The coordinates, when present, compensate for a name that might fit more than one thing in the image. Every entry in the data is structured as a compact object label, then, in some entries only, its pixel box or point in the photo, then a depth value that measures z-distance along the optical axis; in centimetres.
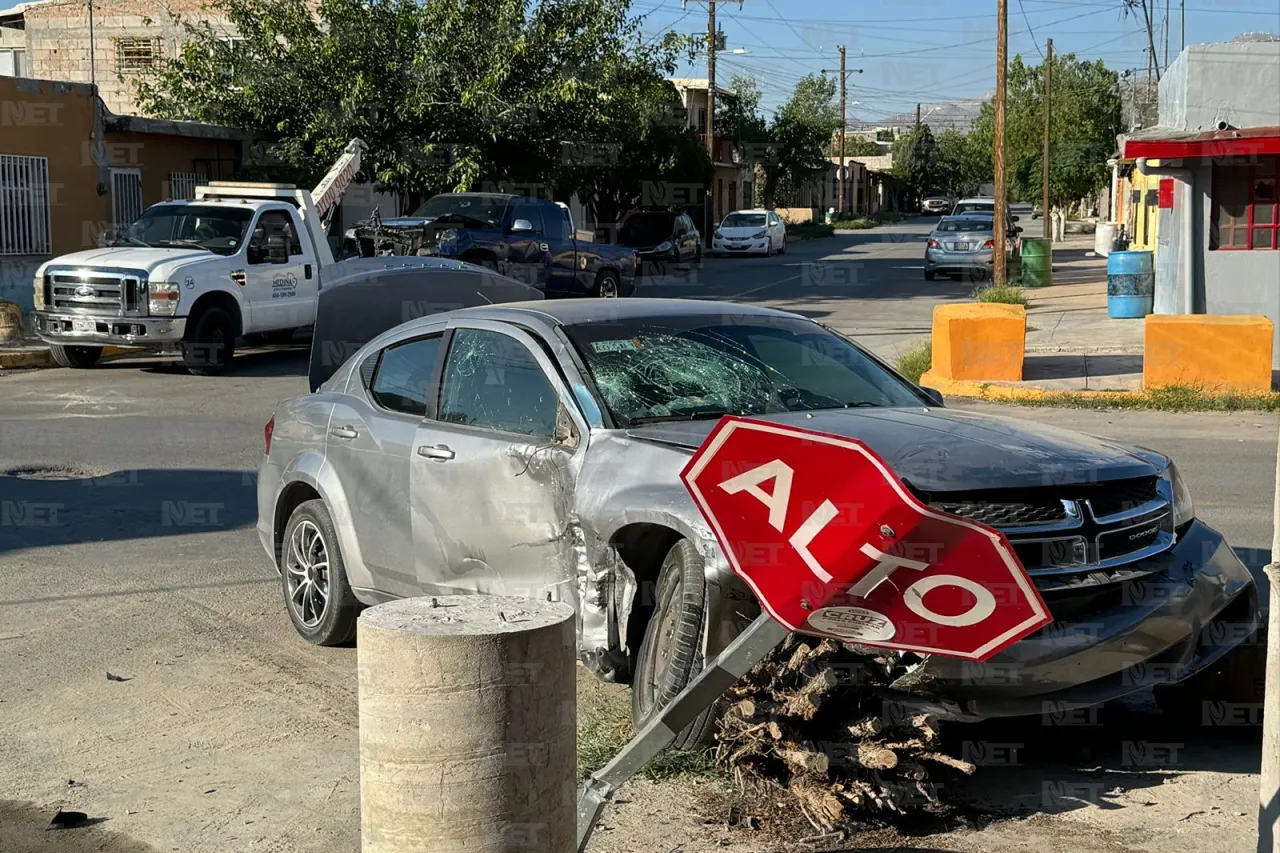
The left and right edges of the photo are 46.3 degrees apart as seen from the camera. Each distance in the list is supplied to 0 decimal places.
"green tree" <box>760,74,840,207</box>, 6712
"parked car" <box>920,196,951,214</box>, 11106
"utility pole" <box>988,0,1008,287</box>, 2614
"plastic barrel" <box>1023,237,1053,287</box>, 3325
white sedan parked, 4562
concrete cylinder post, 343
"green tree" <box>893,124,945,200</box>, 11925
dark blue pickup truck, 2142
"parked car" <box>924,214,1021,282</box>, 3519
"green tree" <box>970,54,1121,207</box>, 5541
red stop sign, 325
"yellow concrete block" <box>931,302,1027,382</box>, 1606
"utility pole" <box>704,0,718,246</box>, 4444
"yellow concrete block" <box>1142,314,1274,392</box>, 1491
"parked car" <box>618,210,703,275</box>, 3589
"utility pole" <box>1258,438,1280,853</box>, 320
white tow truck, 1662
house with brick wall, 3897
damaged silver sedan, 469
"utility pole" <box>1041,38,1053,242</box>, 5016
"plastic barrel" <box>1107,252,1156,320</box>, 2395
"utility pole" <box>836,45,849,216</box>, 8006
